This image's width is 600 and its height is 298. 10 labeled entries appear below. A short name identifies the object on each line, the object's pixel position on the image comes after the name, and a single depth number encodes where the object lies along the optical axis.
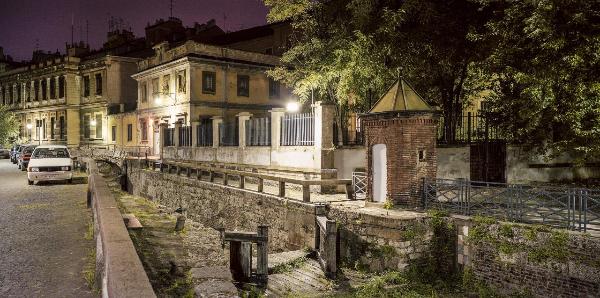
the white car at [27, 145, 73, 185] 20.11
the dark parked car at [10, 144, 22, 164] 37.81
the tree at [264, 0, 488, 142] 15.27
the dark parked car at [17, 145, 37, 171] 28.98
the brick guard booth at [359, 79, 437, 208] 11.07
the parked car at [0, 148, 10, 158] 46.21
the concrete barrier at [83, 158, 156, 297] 4.46
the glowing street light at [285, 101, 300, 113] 17.02
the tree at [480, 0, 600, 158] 10.83
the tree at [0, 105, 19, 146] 48.53
